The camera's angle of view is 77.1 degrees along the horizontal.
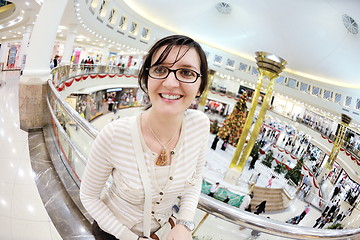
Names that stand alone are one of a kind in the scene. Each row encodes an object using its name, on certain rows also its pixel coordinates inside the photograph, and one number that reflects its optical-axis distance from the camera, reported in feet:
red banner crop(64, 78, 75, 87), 31.08
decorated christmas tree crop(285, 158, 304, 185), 54.08
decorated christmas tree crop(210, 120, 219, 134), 66.85
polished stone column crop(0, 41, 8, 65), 65.46
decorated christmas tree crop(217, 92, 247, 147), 53.47
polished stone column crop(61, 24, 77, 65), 47.39
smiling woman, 3.25
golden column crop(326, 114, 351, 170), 62.18
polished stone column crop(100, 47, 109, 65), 71.21
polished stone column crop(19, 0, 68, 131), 14.28
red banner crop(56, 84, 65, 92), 25.89
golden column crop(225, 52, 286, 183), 33.12
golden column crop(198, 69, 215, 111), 65.89
